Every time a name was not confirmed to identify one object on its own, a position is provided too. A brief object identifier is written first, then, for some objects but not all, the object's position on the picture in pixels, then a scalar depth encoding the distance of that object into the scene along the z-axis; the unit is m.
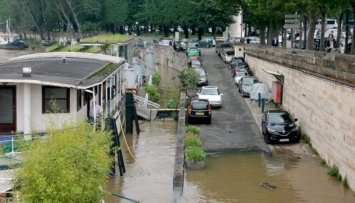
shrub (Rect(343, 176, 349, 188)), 22.45
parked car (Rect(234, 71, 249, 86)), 50.34
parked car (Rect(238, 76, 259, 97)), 44.53
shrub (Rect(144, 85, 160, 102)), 43.22
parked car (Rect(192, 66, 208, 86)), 50.54
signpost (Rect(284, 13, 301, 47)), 42.66
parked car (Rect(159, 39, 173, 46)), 85.41
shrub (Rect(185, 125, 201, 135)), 30.38
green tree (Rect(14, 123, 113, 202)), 12.27
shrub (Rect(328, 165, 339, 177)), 23.88
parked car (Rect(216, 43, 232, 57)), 75.36
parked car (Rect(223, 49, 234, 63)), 67.12
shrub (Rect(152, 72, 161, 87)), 54.06
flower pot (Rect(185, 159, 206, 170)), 25.23
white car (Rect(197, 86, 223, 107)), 39.91
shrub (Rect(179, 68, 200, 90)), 46.44
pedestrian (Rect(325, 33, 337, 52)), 55.56
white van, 91.44
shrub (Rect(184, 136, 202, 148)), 27.38
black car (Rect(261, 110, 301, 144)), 29.64
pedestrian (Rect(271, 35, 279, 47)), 77.05
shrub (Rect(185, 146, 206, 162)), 25.09
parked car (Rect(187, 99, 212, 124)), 34.78
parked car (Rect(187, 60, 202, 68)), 59.06
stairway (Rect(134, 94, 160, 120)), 38.06
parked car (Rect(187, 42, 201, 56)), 78.16
